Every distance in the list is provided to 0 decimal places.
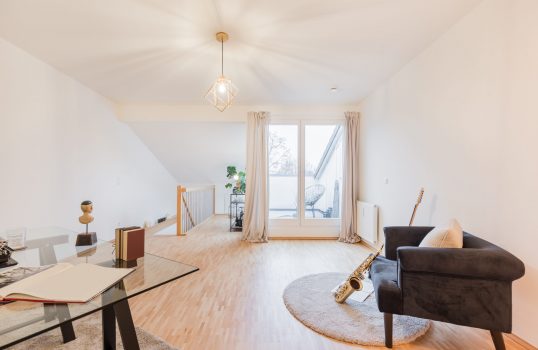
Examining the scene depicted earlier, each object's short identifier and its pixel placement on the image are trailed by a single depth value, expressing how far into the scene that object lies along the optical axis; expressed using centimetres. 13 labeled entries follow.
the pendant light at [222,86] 234
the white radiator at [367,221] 380
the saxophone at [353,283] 216
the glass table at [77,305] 92
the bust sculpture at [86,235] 190
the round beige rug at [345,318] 180
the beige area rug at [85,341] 169
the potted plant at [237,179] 571
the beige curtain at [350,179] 442
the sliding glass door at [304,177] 465
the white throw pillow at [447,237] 170
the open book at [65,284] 106
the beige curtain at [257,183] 446
